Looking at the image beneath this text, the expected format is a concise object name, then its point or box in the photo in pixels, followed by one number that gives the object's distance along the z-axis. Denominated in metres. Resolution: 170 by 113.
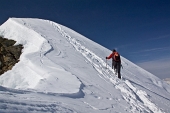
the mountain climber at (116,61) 10.89
